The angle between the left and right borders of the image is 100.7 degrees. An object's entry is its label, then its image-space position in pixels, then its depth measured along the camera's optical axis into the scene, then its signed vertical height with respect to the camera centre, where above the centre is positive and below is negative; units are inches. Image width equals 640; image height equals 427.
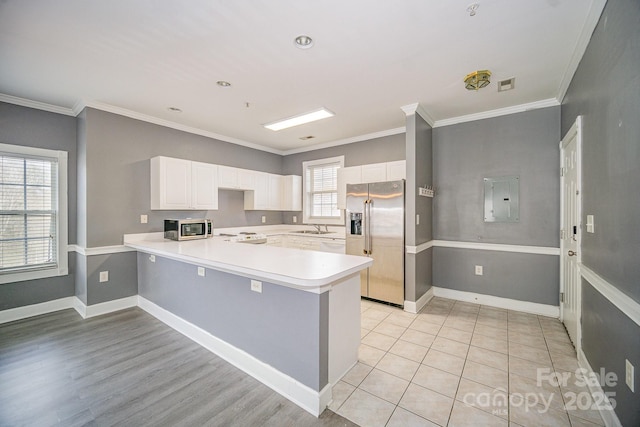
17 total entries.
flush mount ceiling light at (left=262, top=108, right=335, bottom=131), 139.4 +51.5
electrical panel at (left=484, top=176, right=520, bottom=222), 138.1 +6.8
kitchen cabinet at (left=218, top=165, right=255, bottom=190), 174.6 +23.3
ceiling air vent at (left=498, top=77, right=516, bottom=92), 108.0 +53.4
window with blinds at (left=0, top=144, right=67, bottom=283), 123.0 -0.5
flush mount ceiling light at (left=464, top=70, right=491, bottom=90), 101.3 +52.4
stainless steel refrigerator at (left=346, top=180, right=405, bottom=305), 140.9 -12.6
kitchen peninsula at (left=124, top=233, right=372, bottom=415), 69.9 -31.4
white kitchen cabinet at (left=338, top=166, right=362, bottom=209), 171.5 +21.7
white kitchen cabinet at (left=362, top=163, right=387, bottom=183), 160.4 +24.2
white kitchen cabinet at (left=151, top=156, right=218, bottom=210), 145.6 +16.0
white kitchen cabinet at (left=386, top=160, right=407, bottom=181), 153.2 +24.5
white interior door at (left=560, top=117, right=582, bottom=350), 92.9 -8.9
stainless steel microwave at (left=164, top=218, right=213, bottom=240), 145.1 -9.6
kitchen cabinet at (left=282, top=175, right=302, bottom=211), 216.2 +15.6
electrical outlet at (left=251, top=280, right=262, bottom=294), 81.0 -22.9
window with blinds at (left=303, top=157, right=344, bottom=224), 207.9 +16.5
